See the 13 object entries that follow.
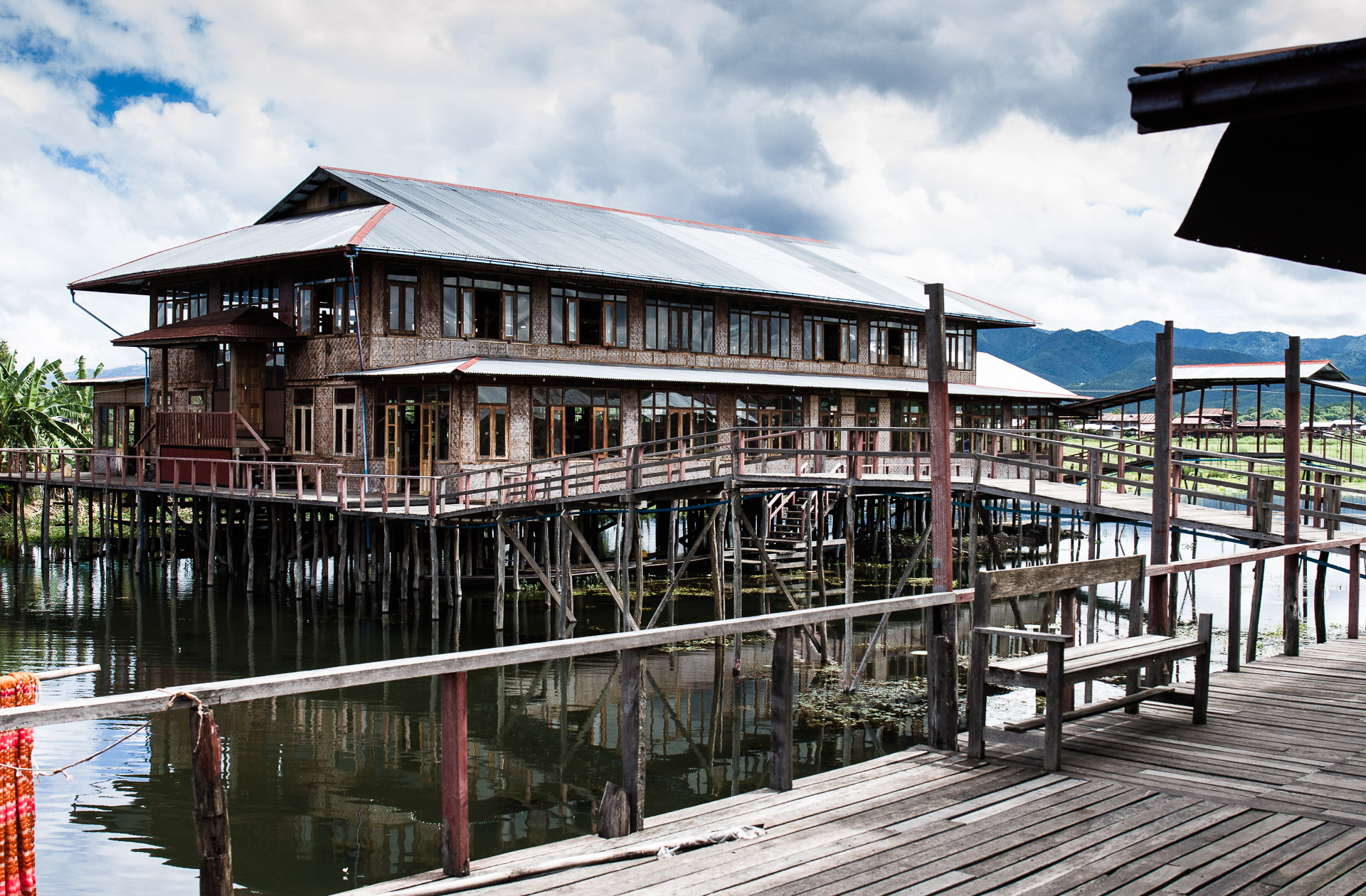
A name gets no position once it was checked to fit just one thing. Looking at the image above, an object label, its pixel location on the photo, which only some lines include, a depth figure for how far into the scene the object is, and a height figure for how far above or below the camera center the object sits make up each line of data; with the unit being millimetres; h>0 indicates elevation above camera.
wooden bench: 6543 -1487
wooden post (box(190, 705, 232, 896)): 4137 -1432
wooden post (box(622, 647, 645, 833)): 5449 -1529
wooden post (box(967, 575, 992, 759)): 6820 -1440
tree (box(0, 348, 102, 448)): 40438 +840
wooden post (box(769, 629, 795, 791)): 6094 -1577
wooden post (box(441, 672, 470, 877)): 4812 -1558
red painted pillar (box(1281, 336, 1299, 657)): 13156 -124
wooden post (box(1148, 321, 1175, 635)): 8898 -365
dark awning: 3678 +1150
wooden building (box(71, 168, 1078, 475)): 27062 +2713
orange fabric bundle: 6746 -2385
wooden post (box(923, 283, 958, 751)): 6980 -928
